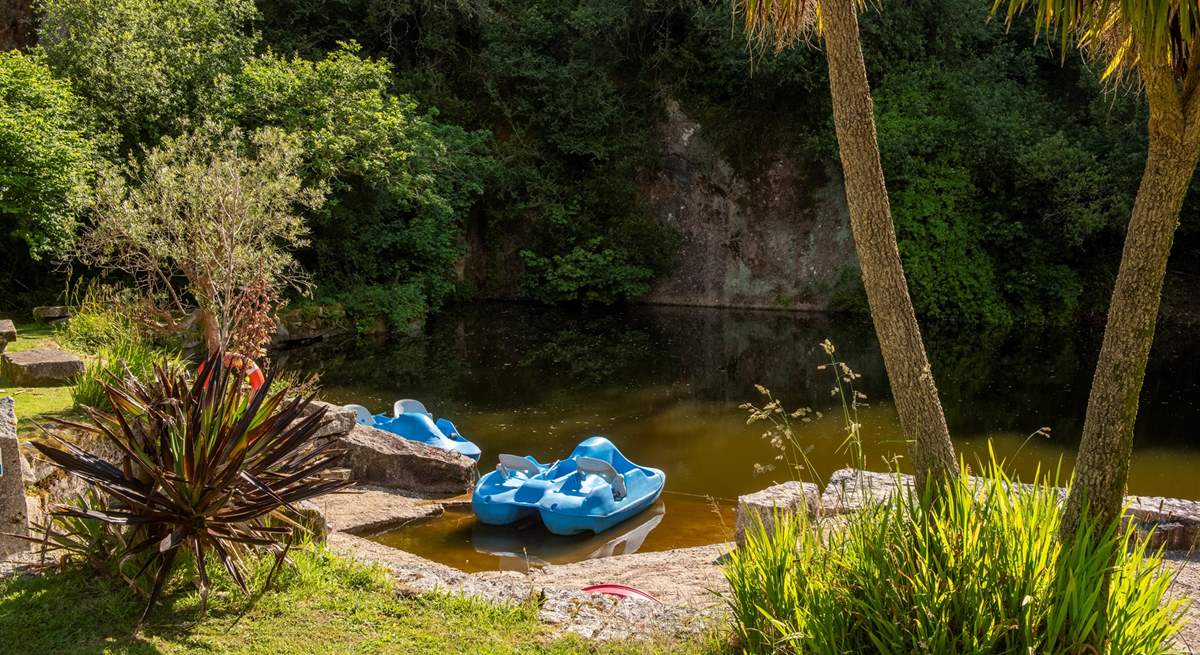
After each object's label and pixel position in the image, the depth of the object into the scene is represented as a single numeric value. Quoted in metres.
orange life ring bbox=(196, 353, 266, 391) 8.85
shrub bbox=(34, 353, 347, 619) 4.97
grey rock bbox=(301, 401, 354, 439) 9.81
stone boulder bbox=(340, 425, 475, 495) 10.05
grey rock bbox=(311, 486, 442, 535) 8.73
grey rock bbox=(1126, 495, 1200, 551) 6.84
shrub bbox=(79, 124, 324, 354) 10.62
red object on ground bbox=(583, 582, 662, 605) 6.01
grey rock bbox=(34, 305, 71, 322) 14.17
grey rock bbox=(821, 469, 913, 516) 7.22
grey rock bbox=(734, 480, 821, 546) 6.81
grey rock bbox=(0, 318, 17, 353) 11.14
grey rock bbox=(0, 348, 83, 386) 9.72
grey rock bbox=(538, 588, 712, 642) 4.84
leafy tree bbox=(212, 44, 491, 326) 17.25
